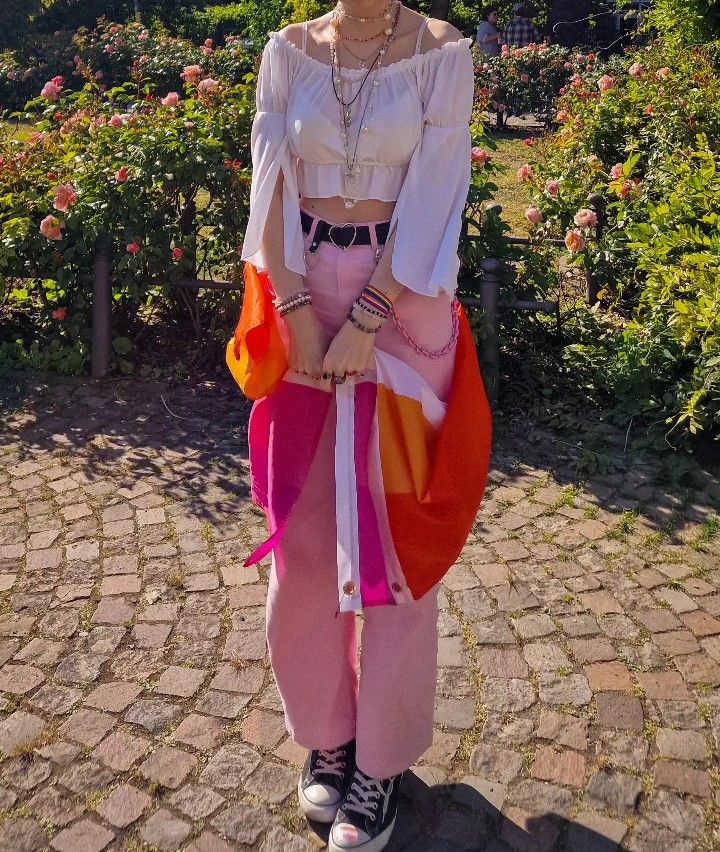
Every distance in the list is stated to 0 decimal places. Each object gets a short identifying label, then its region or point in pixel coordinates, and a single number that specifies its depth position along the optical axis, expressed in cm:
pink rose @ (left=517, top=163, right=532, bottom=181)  561
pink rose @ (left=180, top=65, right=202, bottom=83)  553
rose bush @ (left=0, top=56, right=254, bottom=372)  507
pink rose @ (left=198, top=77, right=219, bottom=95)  542
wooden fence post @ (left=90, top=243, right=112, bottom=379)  516
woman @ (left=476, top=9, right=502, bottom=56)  1748
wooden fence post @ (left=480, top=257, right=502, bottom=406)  471
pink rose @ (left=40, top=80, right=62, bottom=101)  563
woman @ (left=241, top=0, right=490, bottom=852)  213
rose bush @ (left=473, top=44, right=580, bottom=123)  1402
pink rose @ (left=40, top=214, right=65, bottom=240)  491
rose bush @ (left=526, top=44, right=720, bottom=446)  439
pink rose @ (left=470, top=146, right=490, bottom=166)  485
